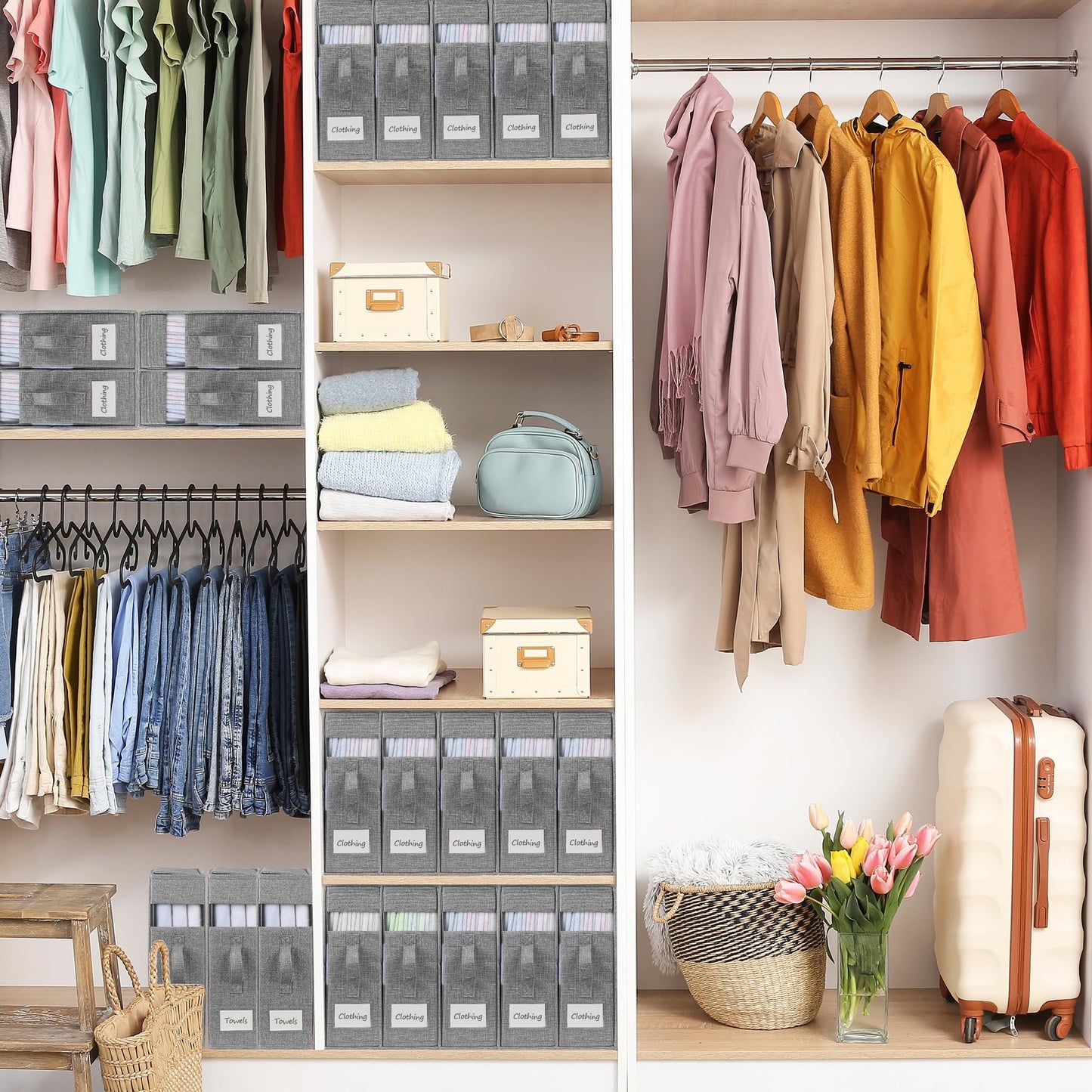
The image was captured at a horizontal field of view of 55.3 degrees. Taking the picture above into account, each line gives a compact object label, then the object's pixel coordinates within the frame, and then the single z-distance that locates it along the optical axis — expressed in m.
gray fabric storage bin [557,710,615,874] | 2.33
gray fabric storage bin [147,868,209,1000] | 2.34
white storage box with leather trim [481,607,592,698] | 2.35
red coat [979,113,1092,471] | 2.34
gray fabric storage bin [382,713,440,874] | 2.35
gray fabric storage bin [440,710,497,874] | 2.34
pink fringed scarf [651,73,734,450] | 2.35
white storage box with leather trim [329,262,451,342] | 2.36
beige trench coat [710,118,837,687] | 2.30
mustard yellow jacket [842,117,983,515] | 2.29
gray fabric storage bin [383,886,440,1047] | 2.34
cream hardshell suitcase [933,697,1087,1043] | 2.39
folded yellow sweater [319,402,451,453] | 2.37
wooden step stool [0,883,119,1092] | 2.12
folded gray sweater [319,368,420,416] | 2.36
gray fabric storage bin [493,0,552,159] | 2.31
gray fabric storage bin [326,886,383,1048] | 2.35
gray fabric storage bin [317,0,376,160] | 2.32
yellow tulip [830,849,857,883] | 2.35
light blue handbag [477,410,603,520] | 2.34
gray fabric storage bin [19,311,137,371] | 2.39
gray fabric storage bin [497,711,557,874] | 2.34
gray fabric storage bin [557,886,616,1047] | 2.33
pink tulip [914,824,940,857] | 2.38
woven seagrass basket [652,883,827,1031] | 2.40
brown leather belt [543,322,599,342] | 2.39
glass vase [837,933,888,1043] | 2.35
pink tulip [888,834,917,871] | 2.35
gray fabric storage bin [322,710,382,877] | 2.35
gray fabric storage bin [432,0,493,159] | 2.32
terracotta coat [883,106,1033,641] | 2.31
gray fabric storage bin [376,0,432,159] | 2.32
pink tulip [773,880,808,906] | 2.31
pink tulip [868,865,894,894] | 2.32
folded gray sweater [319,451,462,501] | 2.35
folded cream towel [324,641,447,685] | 2.37
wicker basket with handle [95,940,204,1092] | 2.06
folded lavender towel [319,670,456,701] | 2.37
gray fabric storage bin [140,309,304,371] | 2.37
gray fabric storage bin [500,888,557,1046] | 2.33
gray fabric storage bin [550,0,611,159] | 2.30
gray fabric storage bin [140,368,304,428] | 2.38
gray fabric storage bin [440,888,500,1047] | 2.34
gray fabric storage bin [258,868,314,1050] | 2.34
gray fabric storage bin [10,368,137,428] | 2.39
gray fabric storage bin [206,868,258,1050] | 2.34
